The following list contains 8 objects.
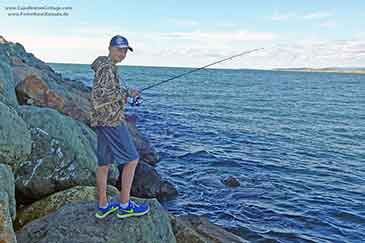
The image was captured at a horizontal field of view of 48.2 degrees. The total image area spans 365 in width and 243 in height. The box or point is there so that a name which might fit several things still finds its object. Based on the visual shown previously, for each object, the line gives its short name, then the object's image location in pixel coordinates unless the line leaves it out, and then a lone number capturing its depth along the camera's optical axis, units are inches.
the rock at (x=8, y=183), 222.3
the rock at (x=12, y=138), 245.1
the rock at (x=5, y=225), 188.4
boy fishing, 205.9
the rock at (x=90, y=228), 221.8
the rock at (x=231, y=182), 565.6
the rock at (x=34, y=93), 495.2
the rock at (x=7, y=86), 343.3
